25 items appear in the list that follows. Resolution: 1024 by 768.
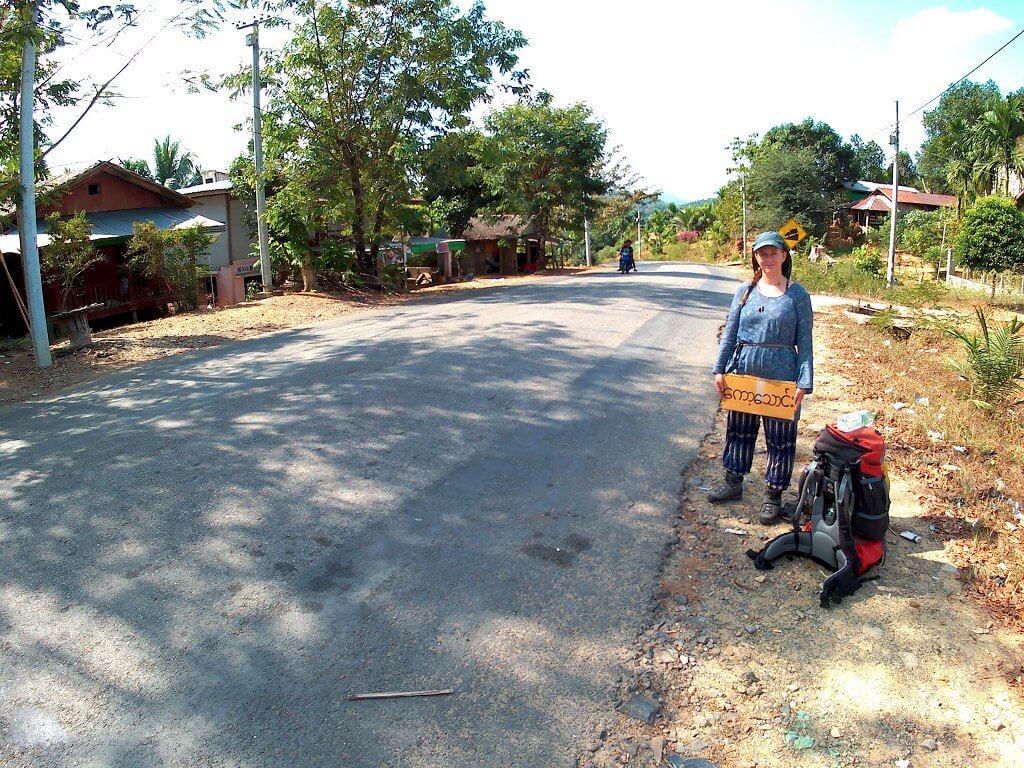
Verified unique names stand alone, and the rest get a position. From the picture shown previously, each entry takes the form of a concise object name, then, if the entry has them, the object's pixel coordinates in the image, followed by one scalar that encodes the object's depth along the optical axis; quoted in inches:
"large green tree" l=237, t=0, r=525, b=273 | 713.0
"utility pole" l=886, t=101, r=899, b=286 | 1105.8
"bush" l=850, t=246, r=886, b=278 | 1212.6
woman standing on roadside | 183.5
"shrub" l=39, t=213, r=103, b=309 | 621.9
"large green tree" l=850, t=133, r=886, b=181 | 2797.0
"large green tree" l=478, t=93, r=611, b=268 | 1362.0
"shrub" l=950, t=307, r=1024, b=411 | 307.3
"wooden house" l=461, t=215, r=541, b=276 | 1478.8
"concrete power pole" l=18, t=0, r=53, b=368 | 440.1
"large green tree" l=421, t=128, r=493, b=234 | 746.8
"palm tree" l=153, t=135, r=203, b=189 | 1519.4
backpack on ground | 156.7
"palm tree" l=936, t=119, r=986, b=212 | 1630.2
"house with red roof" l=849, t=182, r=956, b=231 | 2101.4
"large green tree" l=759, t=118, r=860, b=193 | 2236.7
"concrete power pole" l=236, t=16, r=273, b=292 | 709.3
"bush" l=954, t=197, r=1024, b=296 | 1108.5
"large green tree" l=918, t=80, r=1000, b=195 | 1706.4
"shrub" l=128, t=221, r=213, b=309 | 713.6
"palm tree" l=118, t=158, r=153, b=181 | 1573.6
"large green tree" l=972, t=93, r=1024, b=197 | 1596.9
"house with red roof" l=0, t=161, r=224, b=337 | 767.1
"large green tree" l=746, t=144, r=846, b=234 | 1990.7
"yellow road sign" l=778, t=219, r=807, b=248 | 579.8
